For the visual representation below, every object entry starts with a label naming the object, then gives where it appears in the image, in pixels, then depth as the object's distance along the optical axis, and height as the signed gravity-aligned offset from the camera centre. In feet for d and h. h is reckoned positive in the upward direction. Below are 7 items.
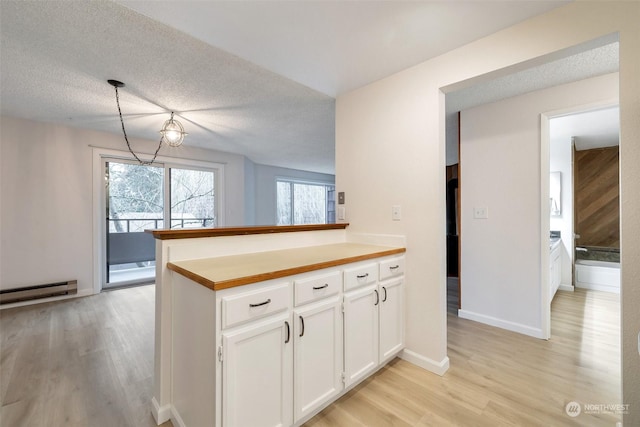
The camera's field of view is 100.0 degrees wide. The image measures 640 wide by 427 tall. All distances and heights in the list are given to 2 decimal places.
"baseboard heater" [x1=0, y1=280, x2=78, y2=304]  10.93 -3.38
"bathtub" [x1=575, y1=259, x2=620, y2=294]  12.21 -3.04
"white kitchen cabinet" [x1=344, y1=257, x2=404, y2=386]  5.50 -2.39
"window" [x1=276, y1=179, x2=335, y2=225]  23.96 +0.94
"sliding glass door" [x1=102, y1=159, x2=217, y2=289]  13.93 +0.18
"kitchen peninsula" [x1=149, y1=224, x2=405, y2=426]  3.82 -1.94
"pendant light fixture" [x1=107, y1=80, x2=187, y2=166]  9.39 +2.82
